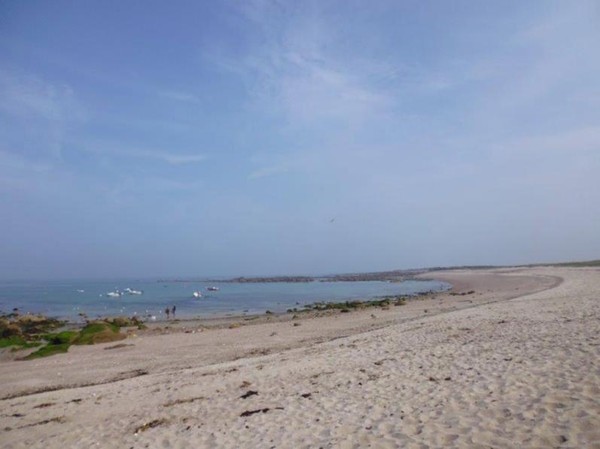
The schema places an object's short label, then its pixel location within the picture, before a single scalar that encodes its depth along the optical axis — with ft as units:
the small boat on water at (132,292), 245.20
